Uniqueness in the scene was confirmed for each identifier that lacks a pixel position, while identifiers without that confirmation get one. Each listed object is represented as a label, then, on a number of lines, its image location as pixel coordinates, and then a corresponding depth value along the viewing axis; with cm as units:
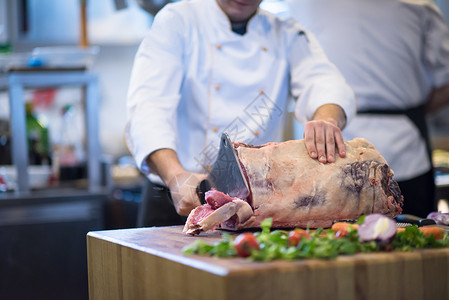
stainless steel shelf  286
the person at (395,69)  256
